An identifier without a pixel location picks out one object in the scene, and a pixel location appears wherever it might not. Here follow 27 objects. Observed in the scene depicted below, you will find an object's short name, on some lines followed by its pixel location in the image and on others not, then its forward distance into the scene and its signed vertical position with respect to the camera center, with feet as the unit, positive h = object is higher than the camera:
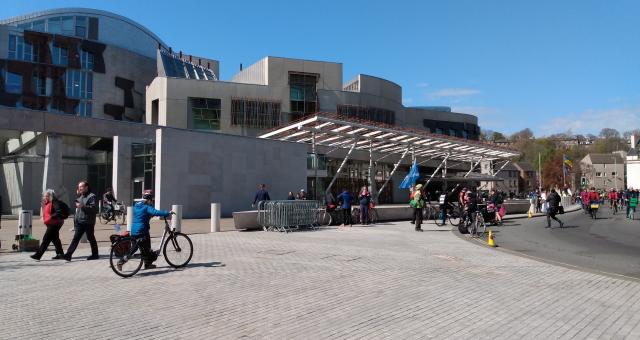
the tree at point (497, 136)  404.73 +45.33
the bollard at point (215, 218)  55.88 -3.41
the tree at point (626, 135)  350.52 +40.22
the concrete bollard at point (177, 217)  50.15 -2.99
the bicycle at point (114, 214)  69.87 -3.73
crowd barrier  56.90 -3.10
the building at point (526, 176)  371.19 +10.29
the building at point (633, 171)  200.64 +7.59
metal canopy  103.76 +12.54
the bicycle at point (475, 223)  53.31 -3.77
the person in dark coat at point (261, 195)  68.27 -0.92
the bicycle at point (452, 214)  71.31 -3.75
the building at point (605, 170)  370.94 +15.09
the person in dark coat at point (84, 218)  34.04 -2.10
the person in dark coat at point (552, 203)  64.80 -1.85
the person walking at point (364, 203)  68.23 -2.00
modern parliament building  87.35 +24.83
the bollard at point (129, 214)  49.91 -2.74
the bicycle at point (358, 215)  71.41 -3.85
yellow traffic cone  44.38 -4.85
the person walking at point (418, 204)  59.57 -1.85
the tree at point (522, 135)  396.18 +44.70
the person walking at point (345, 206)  66.18 -2.44
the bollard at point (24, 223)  40.09 -2.92
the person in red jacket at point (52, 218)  33.68 -2.10
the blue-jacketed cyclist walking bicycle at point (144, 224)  28.96 -2.15
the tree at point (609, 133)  397.80 +46.80
